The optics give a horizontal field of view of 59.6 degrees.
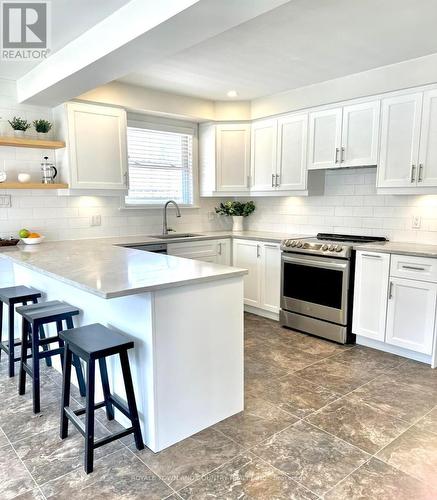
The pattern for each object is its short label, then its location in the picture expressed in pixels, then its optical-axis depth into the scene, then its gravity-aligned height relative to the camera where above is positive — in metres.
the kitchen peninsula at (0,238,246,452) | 2.00 -0.73
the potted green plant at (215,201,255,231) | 5.02 -0.13
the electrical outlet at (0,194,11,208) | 3.55 -0.02
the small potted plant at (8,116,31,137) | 3.48 +0.67
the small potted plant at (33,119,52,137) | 3.55 +0.67
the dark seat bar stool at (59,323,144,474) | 1.86 -0.93
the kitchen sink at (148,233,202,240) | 4.44 -0.43
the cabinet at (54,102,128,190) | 3.62 +0.52
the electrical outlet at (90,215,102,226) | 4.15 -0.22
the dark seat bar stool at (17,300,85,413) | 2.38 -0.89
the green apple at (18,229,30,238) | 3.53 -0.31
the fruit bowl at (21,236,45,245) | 3.55 -0.38
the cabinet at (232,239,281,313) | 4.20 -0.78
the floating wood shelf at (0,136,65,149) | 3.36 +0.50
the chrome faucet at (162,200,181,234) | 4.49 -0.20
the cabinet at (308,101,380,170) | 3.54 +0.63
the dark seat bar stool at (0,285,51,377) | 2.84 -0.76
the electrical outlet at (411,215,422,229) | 3.57 -0.19
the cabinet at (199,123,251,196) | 4.68 +0.53
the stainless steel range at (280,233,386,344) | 3.54 -0.82
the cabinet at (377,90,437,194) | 3.17 +0.50
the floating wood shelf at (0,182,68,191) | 3.33 +0.12
